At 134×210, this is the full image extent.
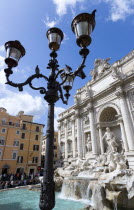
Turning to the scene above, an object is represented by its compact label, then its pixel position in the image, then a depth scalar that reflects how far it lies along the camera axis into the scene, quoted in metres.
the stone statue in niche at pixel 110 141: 15.82
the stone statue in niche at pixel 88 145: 19.65
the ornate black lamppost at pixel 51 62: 2.94
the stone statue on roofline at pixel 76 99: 23.72
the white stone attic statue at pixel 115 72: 17.26
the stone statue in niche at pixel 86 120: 21.47
